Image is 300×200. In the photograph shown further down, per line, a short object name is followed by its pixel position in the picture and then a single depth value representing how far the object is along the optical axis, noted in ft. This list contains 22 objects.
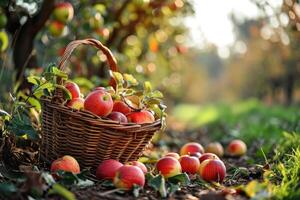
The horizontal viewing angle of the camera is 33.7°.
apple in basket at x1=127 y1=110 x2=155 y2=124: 9.59
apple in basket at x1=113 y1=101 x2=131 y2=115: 9.94
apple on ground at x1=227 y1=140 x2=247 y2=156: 14.60
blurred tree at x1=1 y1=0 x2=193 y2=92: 14.25
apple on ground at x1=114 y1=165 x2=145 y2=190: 8.34
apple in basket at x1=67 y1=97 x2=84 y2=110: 9.34
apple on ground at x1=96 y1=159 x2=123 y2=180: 8.95
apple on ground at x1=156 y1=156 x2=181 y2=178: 9.57
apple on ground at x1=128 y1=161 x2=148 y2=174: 9.46
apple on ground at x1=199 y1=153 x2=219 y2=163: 10.63
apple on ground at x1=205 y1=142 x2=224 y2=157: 14.58
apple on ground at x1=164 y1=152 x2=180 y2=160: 10.71
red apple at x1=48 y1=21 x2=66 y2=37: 14.25
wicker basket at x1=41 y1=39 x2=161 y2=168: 8.94
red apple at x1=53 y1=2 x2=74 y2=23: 13.73
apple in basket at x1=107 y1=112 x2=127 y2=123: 9.27
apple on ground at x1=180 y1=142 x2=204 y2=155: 12.39
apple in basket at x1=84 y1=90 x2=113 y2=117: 9.04
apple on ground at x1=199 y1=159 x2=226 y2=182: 9.73
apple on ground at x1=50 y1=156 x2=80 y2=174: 8.77
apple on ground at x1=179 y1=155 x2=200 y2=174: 10.34
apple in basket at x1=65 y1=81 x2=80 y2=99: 9.65
